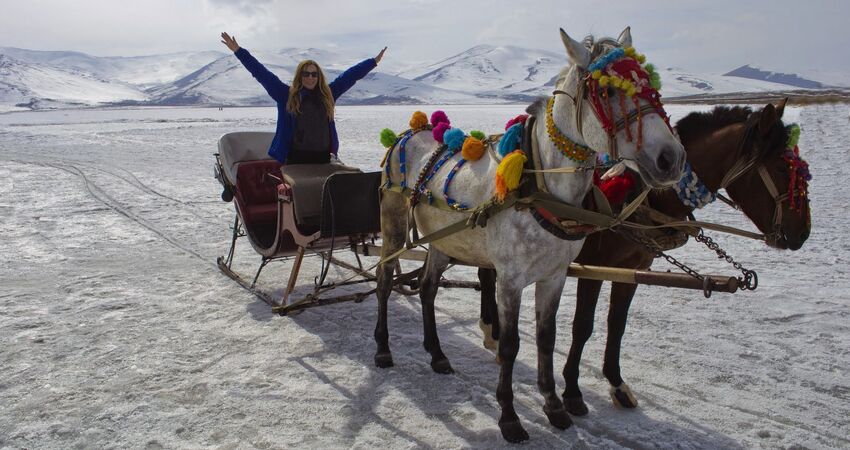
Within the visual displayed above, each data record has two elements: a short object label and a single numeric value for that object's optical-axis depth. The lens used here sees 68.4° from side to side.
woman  6.18
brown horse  3.65
